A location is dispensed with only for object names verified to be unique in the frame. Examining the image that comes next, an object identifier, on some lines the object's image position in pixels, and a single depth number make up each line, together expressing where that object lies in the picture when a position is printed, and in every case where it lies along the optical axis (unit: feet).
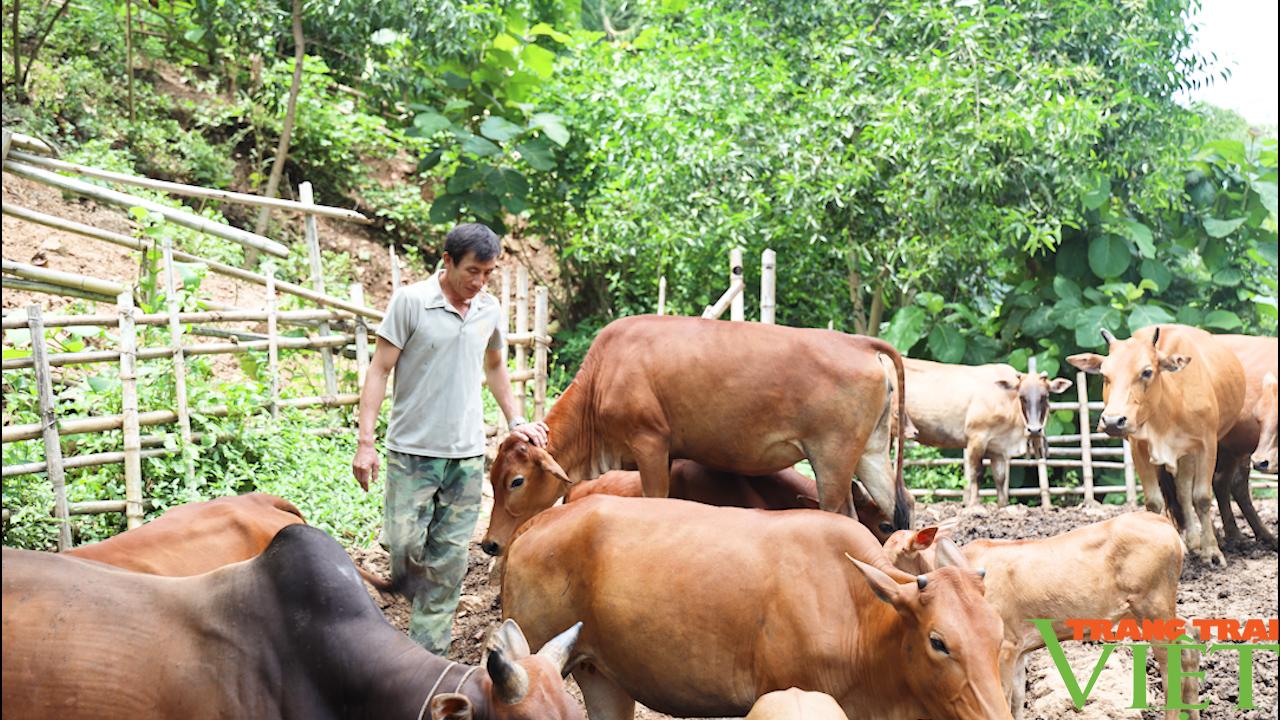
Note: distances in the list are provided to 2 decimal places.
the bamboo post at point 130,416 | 25.43
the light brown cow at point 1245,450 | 31.35
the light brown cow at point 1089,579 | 17.93
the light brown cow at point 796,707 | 13.10
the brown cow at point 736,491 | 21.17
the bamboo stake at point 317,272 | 32.94
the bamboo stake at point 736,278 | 32.86
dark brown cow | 11.08
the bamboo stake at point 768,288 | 31.71
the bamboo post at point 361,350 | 33.06
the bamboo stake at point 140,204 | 30.73
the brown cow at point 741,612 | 13.58
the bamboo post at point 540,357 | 36.14
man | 17.71
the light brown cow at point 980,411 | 38.22
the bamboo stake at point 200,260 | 30.19
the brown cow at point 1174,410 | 27.50
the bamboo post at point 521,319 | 37.06
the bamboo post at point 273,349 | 30.89
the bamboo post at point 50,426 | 23.08
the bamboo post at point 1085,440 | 41.81
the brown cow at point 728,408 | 19.69
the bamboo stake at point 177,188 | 30.63
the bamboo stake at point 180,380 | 26.86
